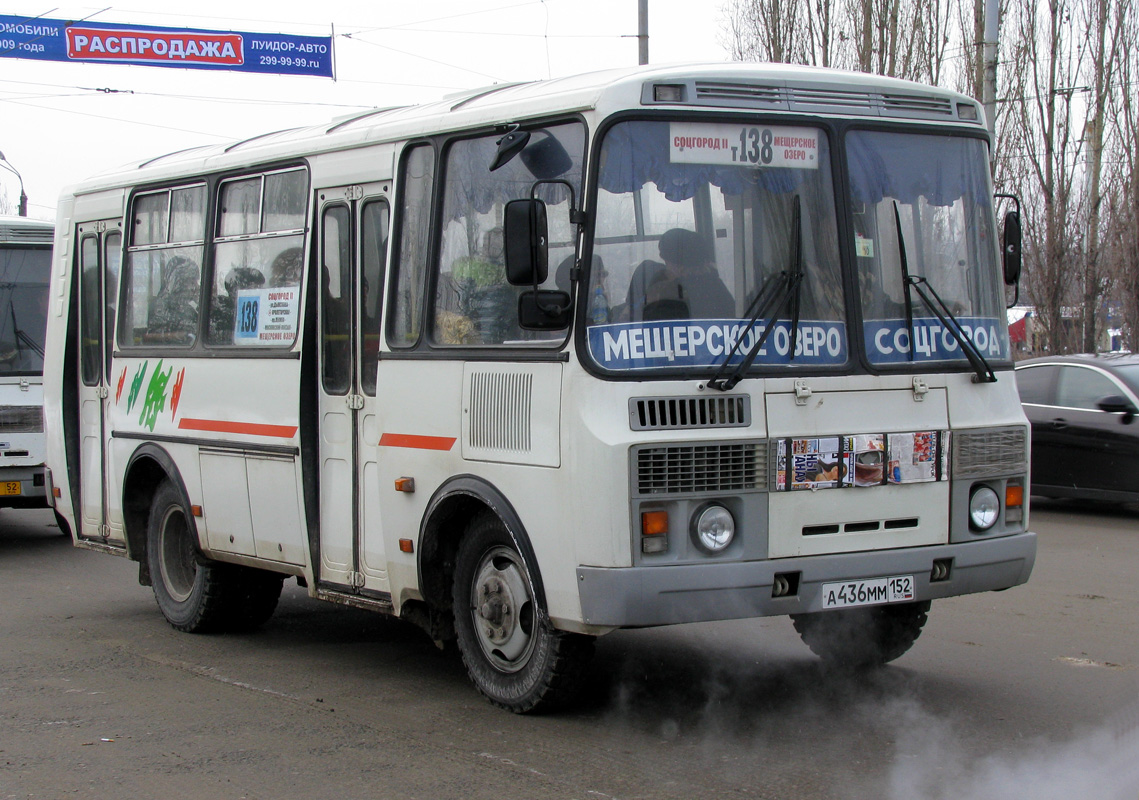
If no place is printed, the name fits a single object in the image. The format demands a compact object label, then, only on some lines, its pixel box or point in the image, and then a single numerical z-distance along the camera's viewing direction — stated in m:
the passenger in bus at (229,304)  8.48
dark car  13.37
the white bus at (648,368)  5.86
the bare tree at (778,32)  31.55
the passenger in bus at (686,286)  5.91
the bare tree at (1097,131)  28.44
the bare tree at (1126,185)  27.45
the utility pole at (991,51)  17.23
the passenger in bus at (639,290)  5.88
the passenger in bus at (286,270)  8.02
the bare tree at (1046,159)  28.69
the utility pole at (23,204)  37.16
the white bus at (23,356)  13.34
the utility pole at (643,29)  22.61
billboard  23.48
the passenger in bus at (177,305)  8.98
